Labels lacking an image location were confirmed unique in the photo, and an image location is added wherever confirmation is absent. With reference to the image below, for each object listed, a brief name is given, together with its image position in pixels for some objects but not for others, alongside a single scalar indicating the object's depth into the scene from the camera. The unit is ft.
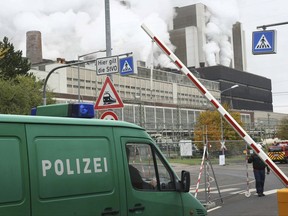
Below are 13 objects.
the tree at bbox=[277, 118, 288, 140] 246.06
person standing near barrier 47.06
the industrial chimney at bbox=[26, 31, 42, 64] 275.45
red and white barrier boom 21.91
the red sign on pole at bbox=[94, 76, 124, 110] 32.48
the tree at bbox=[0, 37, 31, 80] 152.87
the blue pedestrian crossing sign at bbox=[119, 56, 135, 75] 48.34
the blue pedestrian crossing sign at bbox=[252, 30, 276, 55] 51.08
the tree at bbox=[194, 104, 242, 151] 188.89
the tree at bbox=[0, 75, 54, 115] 132.77
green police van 12.34
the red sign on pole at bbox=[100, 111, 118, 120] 32.03
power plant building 277.85
